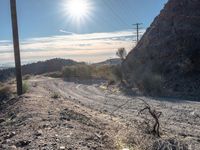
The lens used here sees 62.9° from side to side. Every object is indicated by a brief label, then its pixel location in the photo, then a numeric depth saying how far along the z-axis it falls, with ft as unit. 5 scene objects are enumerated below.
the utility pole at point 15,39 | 33.04
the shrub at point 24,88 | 39.17
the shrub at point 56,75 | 104.99
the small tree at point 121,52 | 104.73
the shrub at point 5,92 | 44.19
